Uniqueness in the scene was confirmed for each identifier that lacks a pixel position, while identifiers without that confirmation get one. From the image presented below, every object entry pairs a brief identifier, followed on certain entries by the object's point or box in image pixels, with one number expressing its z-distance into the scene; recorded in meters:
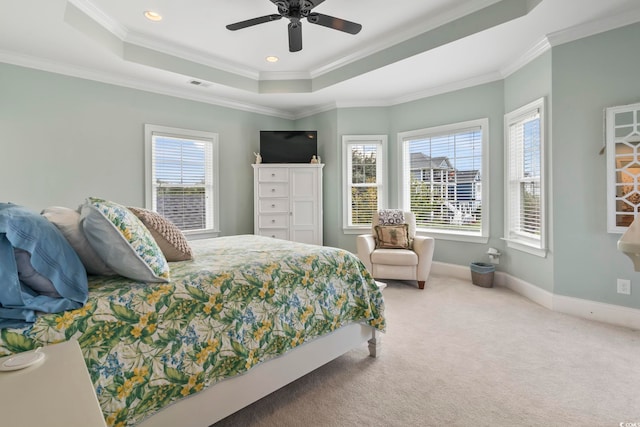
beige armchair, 3.78
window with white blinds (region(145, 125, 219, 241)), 4.10
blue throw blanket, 1.01
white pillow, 1.35
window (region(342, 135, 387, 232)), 5.01
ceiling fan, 2.37
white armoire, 4.76
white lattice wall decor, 2.60
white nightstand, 0.57
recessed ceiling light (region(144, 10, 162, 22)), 2.89
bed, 1.14
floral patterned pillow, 1.31
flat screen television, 4.90
